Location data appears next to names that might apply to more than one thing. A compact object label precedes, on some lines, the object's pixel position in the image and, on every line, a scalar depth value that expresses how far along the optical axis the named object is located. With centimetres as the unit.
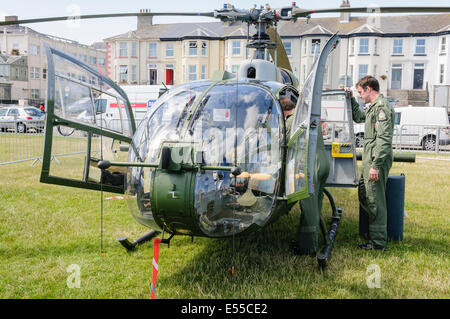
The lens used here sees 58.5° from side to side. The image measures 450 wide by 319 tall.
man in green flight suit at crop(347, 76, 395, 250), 486
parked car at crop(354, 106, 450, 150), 1755
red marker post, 319
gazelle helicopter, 340
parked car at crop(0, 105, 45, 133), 2564
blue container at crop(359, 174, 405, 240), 530
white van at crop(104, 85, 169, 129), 2212
